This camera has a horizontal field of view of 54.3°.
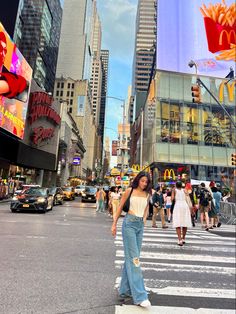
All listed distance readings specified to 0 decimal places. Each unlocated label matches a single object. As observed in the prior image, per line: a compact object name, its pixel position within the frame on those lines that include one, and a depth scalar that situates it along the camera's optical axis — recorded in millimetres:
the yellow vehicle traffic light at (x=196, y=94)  11676
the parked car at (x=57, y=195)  20364
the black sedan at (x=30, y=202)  13378
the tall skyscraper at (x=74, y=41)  128927
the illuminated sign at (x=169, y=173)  28941
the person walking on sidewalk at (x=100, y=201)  17070
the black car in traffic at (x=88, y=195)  26666
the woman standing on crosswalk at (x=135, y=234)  3128
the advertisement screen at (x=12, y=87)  25722
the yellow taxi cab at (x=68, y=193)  28713
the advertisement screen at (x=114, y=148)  40314
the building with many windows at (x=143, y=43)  112937
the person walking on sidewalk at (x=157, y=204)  10369
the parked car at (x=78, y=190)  39540
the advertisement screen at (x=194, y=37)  32329
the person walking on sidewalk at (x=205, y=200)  9951
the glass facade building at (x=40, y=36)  45831
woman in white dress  6884
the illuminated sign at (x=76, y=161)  71655
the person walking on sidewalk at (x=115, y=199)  12692
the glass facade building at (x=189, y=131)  29836
